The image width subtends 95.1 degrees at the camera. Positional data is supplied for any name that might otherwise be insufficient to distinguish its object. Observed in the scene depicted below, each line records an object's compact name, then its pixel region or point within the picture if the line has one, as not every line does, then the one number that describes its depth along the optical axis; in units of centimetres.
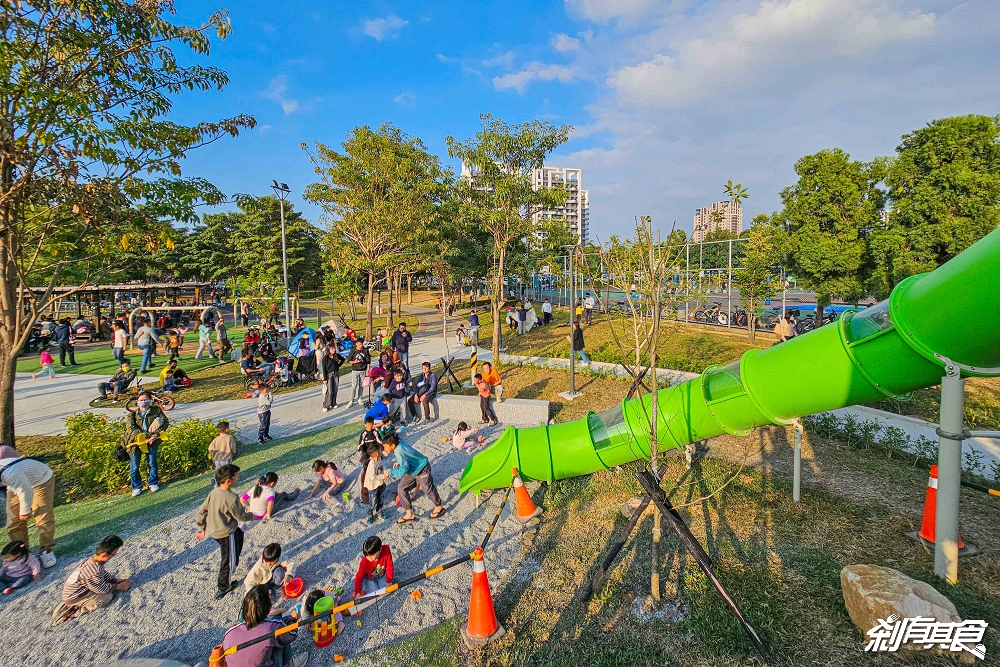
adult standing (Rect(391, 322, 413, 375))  1422
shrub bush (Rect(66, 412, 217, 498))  803
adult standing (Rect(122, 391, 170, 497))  763
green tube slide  365
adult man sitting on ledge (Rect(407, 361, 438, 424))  1120
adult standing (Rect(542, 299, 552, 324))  2589
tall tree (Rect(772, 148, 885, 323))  1466
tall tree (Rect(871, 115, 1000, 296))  1204
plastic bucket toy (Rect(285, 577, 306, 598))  504
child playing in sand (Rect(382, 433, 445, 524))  679
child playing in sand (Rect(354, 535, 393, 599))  518
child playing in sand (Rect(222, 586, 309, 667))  387
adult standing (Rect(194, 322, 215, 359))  1861
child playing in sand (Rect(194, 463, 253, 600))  521
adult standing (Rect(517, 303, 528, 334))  2377
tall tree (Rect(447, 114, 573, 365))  1485
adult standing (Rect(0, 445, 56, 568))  557
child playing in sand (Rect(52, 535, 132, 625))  486
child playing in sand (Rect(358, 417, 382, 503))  722
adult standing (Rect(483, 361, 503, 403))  1108
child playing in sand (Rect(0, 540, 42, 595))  529
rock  372
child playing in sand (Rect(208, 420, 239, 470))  774
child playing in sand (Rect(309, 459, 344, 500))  743
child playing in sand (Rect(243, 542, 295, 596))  485
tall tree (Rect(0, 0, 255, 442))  688
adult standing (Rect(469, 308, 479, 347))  2144
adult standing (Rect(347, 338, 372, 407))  1320
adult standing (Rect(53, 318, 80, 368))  1781
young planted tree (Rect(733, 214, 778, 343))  1530
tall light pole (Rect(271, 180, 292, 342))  2220
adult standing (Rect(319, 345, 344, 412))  1217
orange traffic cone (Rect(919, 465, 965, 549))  508
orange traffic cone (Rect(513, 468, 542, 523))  665
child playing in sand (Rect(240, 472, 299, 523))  680
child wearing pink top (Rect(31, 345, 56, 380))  1615
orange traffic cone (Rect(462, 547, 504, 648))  442
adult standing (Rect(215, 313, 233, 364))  1902
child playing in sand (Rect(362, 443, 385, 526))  682
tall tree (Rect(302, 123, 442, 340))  2053
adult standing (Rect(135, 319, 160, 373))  1584
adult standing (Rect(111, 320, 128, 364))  1534
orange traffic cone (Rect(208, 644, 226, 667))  360
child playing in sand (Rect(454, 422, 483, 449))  941
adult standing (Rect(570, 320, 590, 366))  1377
